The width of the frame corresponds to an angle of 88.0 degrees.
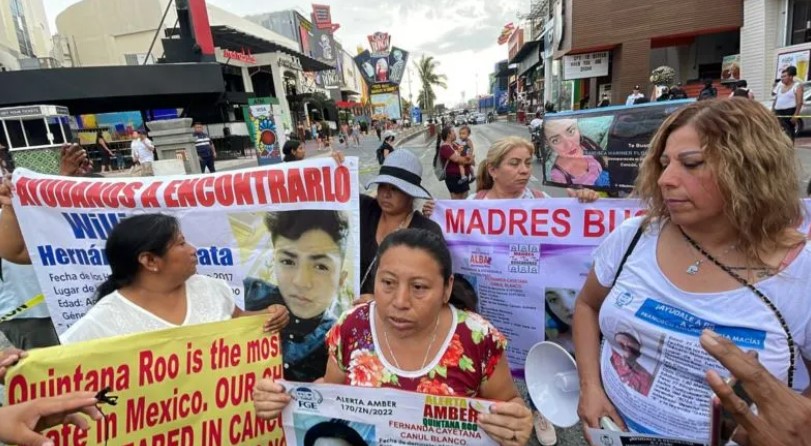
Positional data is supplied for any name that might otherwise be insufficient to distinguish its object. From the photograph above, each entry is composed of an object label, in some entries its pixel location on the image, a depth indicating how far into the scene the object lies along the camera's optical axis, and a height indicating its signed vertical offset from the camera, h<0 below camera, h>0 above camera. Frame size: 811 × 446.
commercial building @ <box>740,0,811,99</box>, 15.26 +2.18
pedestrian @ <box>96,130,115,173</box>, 21.12 +0.40
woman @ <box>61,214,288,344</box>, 1.82 -0.54
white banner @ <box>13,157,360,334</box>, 2.49 -0.35
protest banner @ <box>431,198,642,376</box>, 2.51 -0.81
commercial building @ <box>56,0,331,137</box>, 26.84 +8.74
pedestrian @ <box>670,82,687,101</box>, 9.33 +0.35
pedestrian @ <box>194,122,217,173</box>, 12.88 +0.21
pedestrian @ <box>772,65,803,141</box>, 10.20 -0.05
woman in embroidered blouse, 1.49 -0.76
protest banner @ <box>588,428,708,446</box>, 1.17 -0.92
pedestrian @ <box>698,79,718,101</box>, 8.99 +0.29
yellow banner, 1.56 -0.86
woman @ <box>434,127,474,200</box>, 7.38 -0.61
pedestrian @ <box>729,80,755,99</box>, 8.13 +0.19
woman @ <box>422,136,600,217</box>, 3.00 -0.30
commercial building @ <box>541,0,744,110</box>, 19.92 +3.54
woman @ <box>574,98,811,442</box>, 1.17 -0.48
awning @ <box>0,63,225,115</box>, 12.02 +2.75
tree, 80.06 +10.53
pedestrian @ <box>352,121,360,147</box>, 29.37 +0.47
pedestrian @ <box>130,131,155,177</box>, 13.40 +0.40
